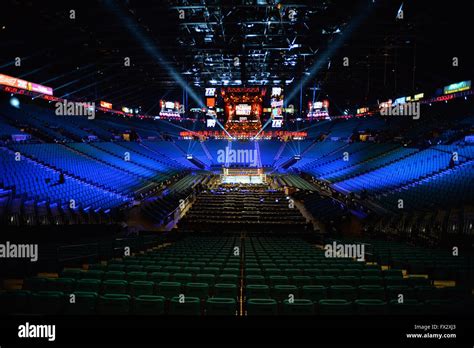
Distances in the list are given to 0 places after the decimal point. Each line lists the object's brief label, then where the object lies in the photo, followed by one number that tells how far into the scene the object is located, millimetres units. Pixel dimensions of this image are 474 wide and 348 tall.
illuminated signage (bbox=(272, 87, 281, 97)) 45062
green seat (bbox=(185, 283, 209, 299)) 5094
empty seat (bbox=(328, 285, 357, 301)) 5078
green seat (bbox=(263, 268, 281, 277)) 6832
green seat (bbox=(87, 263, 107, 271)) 6800
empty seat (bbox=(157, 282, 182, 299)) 5129
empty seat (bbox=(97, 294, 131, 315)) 4316
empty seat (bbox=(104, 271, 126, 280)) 6009
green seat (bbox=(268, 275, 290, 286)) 5938
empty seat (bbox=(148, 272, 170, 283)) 5992
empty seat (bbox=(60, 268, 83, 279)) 5996
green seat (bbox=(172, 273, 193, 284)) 6000
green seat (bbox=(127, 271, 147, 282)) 6035
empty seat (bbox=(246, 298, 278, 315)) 4191
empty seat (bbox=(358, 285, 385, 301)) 5039
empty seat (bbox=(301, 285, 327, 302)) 5124
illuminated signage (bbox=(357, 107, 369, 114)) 43672
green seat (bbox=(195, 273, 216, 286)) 5934
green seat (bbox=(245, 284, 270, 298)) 5066
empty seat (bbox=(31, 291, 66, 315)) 4270
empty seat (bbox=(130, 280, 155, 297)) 5145
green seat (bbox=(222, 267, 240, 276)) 6788
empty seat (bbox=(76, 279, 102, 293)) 5121
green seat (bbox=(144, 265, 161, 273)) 6773
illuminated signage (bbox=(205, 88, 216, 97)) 45812
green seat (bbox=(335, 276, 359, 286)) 5914
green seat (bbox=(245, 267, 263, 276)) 6881
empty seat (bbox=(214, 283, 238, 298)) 5121
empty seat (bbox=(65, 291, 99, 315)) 4332
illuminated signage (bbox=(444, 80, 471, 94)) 25650
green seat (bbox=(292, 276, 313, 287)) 5914
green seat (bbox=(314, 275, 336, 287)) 5902
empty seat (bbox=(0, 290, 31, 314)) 4254
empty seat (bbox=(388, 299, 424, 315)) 4168
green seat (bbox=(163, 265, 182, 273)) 6759
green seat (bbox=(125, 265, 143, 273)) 6761
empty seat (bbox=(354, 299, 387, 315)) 4207
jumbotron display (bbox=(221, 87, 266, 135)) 45125
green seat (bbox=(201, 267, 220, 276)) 6795
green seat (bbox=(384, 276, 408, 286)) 5835
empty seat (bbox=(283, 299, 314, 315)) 4215
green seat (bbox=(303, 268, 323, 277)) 6805
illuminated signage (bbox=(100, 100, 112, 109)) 40450
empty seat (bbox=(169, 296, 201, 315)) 4281
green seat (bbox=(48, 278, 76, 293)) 5047
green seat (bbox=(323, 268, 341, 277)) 6898
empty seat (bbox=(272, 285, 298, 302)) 5152
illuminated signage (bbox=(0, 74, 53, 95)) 24934
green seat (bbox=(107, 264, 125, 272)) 6711
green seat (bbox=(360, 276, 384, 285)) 5883
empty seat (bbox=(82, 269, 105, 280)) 5961
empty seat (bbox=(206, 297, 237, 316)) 4215
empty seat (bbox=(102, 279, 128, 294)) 5168
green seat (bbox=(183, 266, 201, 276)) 6699
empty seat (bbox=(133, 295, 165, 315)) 4293
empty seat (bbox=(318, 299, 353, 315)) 4266
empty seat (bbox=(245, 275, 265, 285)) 5947
